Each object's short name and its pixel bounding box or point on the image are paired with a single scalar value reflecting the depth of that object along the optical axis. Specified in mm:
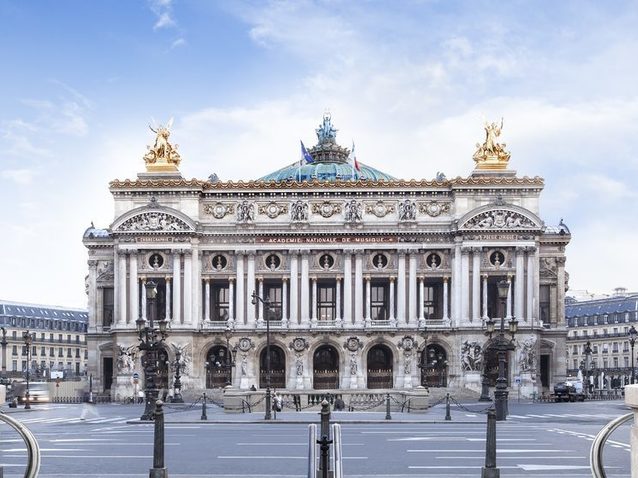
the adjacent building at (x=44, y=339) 149500
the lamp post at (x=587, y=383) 102625
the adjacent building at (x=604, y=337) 140750
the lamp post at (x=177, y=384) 82625
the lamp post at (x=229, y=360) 93412
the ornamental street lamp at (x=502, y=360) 51625
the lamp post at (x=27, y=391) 73938
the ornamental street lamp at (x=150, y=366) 53969
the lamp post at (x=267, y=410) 51031
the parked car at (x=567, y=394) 85875
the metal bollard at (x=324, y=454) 18219
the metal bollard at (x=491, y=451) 21612
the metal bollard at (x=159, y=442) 22125
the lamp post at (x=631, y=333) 93175
